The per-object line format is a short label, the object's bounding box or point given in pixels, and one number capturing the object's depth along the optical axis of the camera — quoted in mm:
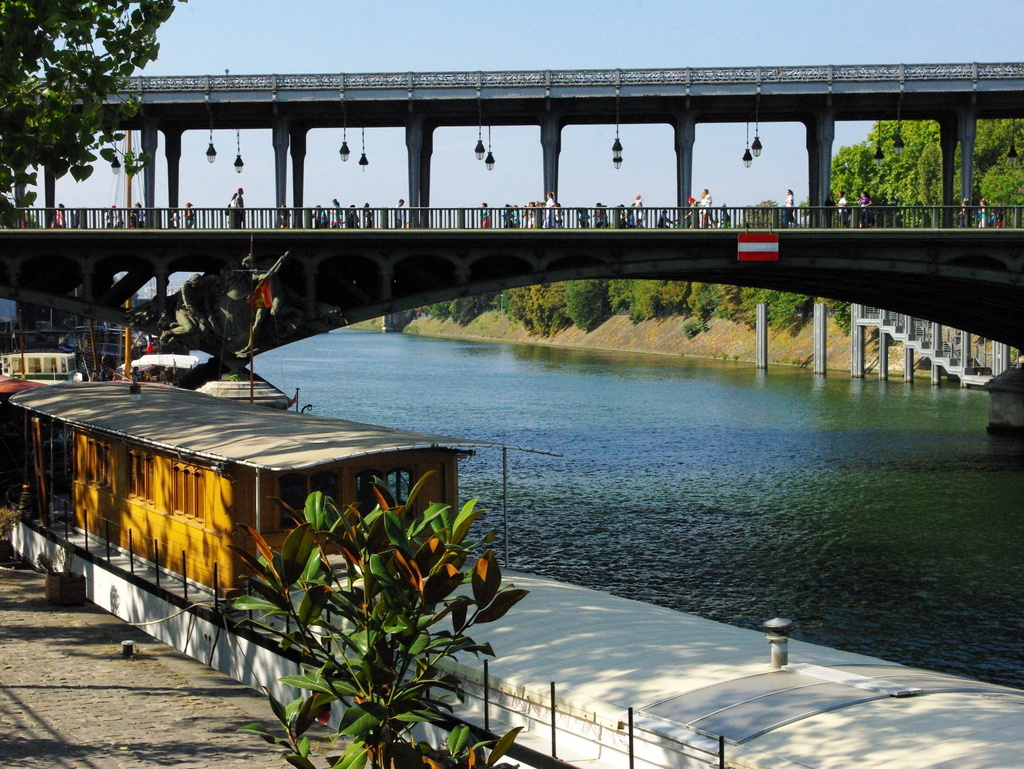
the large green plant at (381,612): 10281
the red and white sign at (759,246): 43750
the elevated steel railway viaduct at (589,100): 45875
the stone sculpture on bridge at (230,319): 46438
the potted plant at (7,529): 32438
